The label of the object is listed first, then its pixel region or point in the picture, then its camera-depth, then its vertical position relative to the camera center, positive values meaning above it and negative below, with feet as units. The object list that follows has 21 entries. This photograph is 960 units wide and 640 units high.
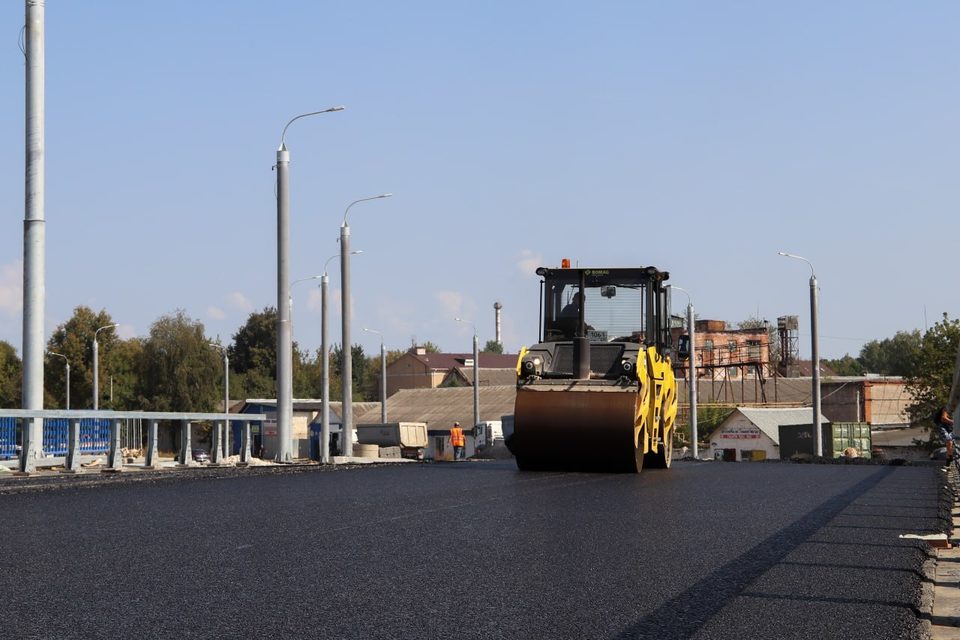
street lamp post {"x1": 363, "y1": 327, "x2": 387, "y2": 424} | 196.77 +0.26
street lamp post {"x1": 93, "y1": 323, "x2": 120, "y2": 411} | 170.83 +2.20
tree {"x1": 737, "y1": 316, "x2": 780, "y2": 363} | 265.99 +9.33
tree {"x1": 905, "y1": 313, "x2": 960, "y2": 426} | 198.59 +3.32
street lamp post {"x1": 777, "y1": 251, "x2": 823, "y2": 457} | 121.19 +3.33
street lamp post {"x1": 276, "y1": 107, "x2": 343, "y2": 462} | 76.74 +3.79
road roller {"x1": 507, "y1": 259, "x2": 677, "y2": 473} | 60.23 +0.74
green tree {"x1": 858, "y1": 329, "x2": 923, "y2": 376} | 487.61 +13.63
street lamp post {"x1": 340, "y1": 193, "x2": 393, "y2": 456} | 105.81 +4.49
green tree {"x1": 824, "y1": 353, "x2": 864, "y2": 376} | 513.04 +9.01
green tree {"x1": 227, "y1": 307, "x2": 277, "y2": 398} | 355.97 +11.61
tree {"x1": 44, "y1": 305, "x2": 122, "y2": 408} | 276.62 +8.10
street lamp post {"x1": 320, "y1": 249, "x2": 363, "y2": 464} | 119.55 +2.83
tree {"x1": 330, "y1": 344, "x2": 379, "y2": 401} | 413.49 +6.96
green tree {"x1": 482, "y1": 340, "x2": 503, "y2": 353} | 570.42 +18.85
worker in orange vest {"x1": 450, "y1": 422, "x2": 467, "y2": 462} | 158.73 -6.29
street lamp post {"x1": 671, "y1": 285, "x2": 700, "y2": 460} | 145.69 -2.87
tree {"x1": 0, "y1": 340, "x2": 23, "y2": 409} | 290.97 +3.34
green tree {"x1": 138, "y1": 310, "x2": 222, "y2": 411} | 274.98 +4.69
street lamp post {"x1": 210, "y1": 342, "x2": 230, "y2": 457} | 76.00 -2.94
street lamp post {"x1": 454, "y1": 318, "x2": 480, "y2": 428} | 182.19 +1.23
